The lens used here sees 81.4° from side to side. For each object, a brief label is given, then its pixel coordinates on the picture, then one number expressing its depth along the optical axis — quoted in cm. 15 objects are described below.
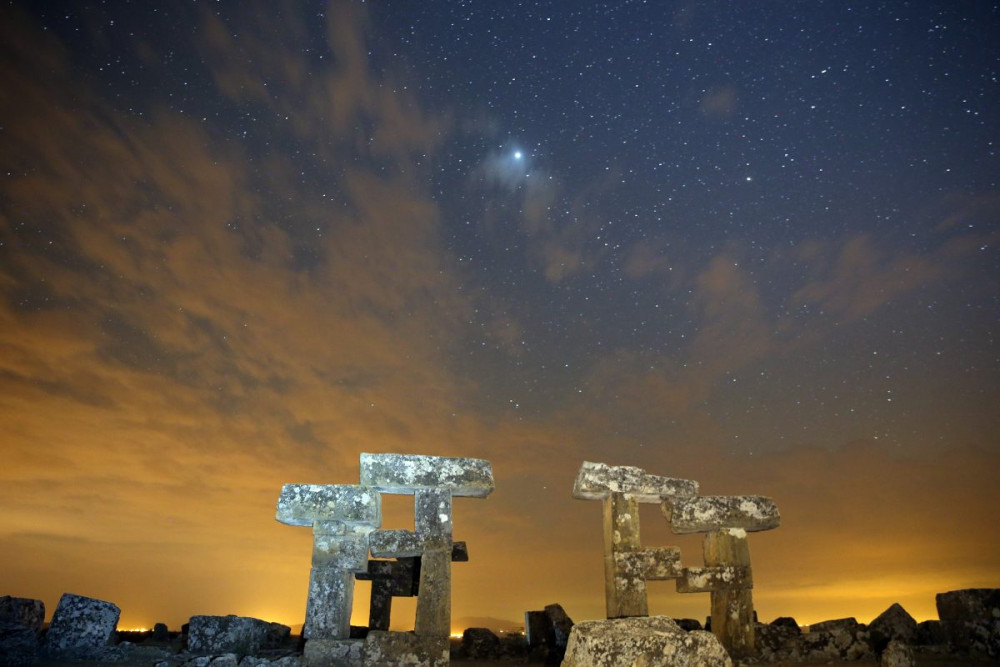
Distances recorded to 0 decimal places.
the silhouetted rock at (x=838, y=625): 1217
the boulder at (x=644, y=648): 512
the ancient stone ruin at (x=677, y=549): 1070
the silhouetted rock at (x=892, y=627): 1244
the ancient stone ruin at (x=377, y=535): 976
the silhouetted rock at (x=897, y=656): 895
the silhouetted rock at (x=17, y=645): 929
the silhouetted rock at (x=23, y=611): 1235
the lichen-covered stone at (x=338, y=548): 1028
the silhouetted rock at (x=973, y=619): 1165
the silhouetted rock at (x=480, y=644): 1445
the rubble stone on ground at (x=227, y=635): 1120
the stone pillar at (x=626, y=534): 1053
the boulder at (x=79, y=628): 1064
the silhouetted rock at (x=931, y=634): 1233
